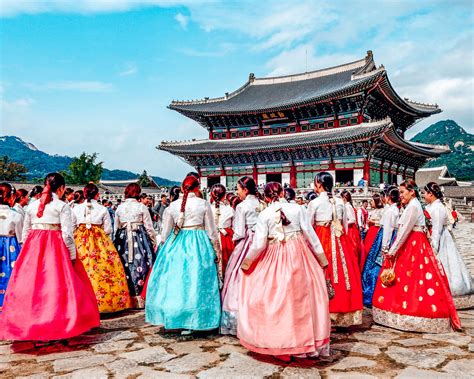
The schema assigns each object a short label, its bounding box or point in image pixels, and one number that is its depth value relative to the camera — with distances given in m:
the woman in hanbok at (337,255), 5.50
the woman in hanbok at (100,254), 6.38
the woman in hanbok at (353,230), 7.87
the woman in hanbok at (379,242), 6.17
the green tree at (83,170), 55.19
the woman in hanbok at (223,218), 6.82
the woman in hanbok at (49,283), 4.67
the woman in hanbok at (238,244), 5.17
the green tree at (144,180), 58.63
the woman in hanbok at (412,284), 5.20
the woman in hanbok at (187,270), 5.03
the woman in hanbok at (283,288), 4.13
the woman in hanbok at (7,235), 6.04
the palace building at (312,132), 27.64
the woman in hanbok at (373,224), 7.86
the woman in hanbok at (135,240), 6.89
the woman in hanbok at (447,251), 6.24
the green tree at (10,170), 47.19
